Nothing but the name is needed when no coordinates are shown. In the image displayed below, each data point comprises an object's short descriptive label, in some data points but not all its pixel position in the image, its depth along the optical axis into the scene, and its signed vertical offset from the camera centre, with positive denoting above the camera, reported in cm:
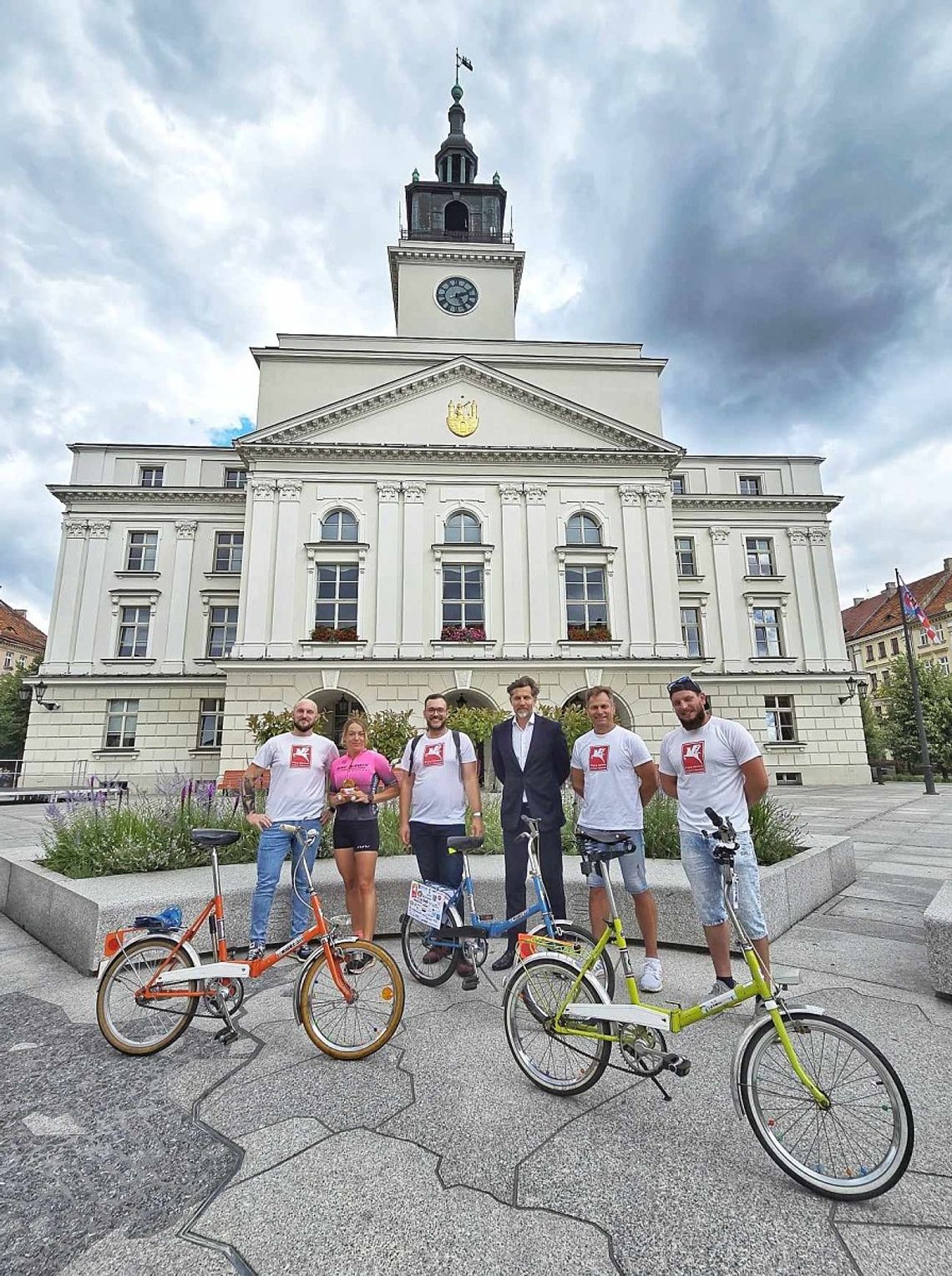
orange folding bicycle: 362 -134
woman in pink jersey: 487 -62
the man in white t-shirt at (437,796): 493 -31
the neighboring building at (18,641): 5341 +1004
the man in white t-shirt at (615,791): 438 -26
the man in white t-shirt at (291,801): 466 -34
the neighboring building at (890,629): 5691 +1173
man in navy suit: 479 -22
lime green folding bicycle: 240 -133
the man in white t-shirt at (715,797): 394 -28
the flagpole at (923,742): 2097 +31
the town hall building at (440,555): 2345 +816
